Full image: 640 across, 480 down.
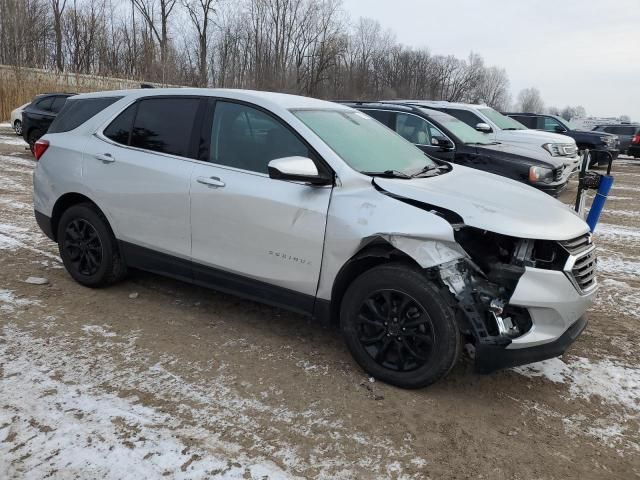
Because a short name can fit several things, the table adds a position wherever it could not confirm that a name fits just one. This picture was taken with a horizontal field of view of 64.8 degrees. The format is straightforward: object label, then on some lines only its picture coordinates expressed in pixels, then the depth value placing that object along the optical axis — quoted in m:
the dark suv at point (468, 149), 7.77
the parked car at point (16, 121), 18.13
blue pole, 4.31
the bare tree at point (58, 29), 40.33
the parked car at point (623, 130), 25.07
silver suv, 2.97
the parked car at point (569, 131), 17.44
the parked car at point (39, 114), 14.05
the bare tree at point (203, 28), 45.31
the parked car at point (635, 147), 21.09
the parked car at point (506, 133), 10.38
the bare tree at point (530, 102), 141.66
